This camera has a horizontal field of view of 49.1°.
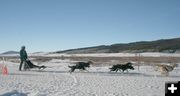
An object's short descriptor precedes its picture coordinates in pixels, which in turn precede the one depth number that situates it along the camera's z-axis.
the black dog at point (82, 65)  15.33
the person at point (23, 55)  15.85
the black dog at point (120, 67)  14.91
